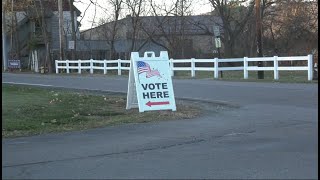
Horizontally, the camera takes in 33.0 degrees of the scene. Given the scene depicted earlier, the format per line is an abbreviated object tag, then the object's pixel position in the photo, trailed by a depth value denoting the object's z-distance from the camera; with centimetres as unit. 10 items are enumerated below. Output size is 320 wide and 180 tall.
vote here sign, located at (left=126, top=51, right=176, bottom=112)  1455
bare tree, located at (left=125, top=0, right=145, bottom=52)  5538
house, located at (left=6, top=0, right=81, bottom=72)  5641
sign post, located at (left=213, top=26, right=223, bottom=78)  3439
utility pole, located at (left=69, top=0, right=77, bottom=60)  4803
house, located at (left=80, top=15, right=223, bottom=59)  5905
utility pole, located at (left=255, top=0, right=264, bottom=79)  3097
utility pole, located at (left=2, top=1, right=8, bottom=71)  5500
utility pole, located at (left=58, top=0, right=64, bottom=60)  4341
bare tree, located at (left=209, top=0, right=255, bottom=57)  5547
